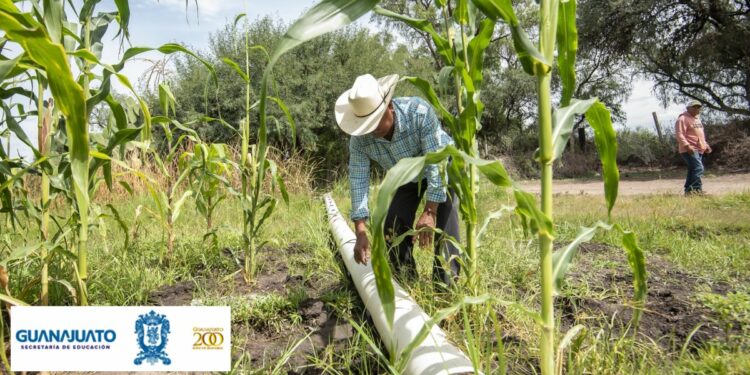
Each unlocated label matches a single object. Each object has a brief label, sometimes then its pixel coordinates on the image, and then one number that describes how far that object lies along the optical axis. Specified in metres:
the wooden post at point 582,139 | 19.02
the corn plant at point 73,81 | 1.17
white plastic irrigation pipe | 1.38
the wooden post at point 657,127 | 16.42
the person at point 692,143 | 6.89
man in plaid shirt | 2.33
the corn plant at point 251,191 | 2.73
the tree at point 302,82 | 13.05
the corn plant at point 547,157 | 1.09
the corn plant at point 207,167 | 2.88
